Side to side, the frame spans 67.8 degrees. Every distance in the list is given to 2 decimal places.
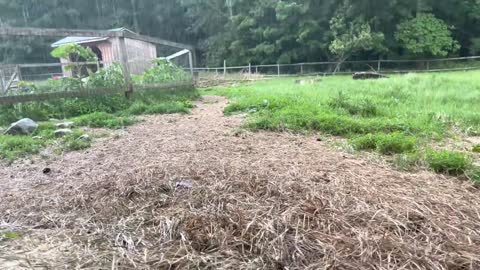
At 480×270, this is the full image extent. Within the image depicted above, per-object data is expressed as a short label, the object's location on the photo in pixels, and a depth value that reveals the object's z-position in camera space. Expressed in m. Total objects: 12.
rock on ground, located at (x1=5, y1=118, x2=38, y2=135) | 4.98
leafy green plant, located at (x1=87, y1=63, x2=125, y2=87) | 7.42
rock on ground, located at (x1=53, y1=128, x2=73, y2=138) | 4.84
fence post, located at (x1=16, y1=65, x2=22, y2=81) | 7.00
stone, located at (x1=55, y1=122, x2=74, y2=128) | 5.45
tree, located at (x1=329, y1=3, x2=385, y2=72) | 22.17
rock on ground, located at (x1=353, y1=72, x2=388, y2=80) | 15.38
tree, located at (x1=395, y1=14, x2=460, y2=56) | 23.00
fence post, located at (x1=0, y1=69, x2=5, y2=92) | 6.08
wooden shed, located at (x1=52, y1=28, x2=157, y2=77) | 9.09
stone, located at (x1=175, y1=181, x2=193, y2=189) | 2.59
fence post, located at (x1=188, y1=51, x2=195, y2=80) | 13.18
